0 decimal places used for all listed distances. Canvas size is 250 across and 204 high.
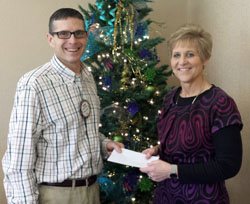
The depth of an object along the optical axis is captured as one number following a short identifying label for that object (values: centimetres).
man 130
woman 126
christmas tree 216
